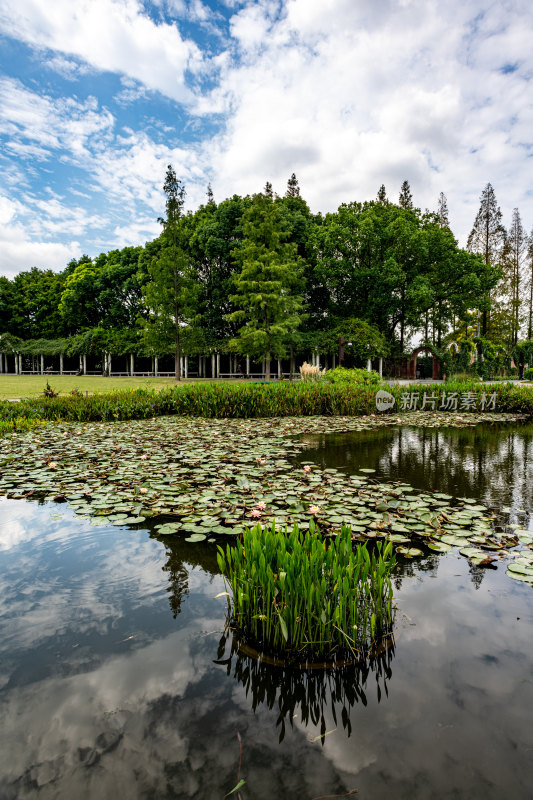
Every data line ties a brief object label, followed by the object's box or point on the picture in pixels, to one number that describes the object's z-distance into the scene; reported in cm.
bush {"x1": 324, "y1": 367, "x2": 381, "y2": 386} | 1471
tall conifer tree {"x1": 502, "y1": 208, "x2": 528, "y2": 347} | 4144
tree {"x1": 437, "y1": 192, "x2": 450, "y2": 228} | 4181
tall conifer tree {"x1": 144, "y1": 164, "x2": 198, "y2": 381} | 2789
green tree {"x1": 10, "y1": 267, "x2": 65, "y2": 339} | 4491
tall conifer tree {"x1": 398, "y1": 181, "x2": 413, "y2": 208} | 4141
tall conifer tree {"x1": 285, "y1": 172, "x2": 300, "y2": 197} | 4031
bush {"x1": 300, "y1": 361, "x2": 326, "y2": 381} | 1536
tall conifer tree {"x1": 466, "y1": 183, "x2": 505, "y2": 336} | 3681
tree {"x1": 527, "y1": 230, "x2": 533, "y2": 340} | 4209
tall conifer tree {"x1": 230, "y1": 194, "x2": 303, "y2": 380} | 2552
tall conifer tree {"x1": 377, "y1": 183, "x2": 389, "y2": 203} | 4184
